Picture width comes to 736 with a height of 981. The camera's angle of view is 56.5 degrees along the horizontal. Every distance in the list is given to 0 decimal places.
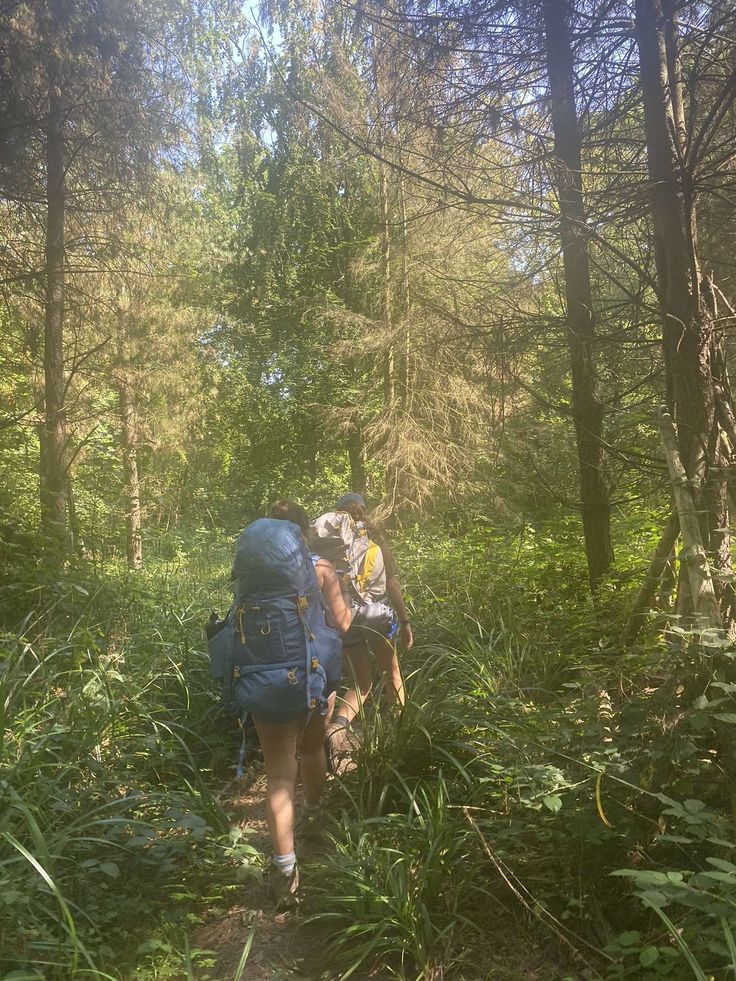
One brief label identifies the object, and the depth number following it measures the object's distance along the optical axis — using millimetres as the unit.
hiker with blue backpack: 3244
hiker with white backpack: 4633
